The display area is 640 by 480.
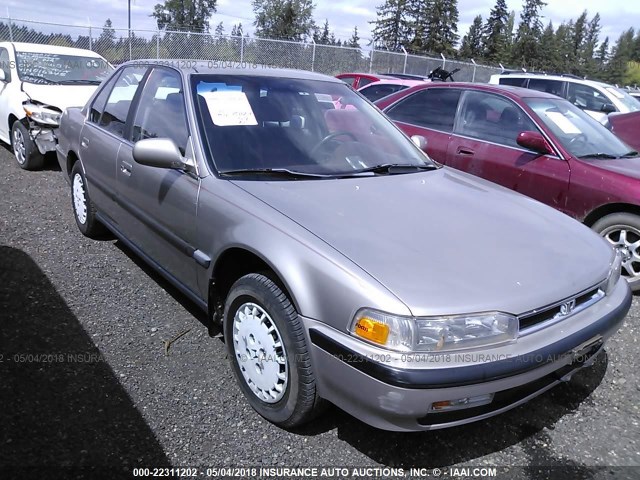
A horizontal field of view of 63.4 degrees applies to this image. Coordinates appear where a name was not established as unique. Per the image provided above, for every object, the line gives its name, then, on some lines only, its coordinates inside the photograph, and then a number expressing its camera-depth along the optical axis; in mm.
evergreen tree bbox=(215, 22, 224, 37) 50438
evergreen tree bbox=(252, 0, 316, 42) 56406
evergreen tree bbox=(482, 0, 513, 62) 67188
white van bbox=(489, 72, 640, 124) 10078
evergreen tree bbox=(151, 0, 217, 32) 53219
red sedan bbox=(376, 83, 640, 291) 4176
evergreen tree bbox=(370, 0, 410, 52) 58688
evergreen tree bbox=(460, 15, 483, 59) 68438
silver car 1937
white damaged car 6449
